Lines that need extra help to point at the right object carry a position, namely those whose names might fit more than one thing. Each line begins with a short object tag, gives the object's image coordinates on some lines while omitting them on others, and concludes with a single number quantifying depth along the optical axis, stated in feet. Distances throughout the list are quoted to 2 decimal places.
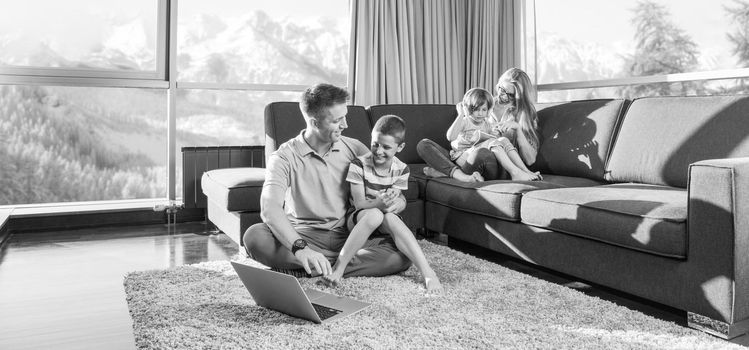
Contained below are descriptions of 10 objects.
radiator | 14.06
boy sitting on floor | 8.29
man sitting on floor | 8.23
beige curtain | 16.22
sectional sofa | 6.55
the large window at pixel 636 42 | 16.98
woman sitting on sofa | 11.38
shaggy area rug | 6.14
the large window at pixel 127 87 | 13.87
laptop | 6.38
